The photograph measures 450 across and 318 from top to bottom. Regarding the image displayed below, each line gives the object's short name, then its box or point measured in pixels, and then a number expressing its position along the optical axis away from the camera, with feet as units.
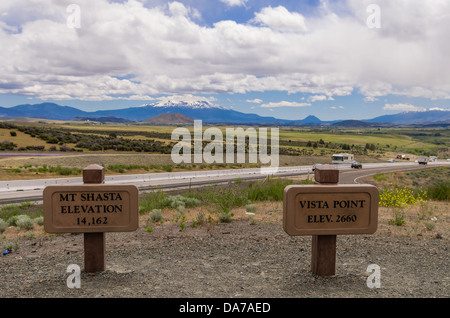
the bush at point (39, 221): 35.20
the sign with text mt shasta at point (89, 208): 19.42
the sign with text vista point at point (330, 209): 19.02
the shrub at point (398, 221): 32.62
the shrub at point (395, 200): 40.78
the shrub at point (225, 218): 33.53
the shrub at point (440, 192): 53.62
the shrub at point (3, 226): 32.92
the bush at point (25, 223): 33.71
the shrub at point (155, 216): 34.27
